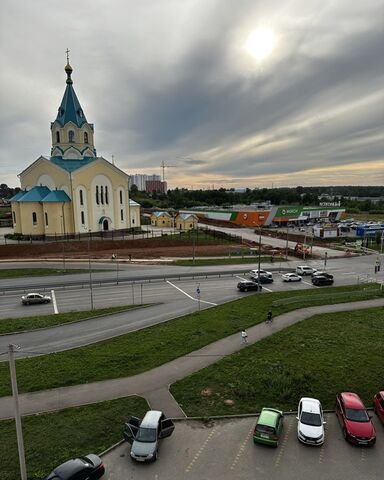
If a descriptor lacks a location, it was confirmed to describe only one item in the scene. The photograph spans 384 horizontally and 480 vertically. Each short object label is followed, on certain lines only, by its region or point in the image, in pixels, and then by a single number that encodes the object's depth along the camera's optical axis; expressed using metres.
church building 66.19
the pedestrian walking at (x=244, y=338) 20.61
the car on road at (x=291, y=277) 38.75
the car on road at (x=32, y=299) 30.28
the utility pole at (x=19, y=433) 9.85
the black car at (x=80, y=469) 10.23
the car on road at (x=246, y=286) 34.50
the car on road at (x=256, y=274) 38.35
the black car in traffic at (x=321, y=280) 37.18
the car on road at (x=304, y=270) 42.28
